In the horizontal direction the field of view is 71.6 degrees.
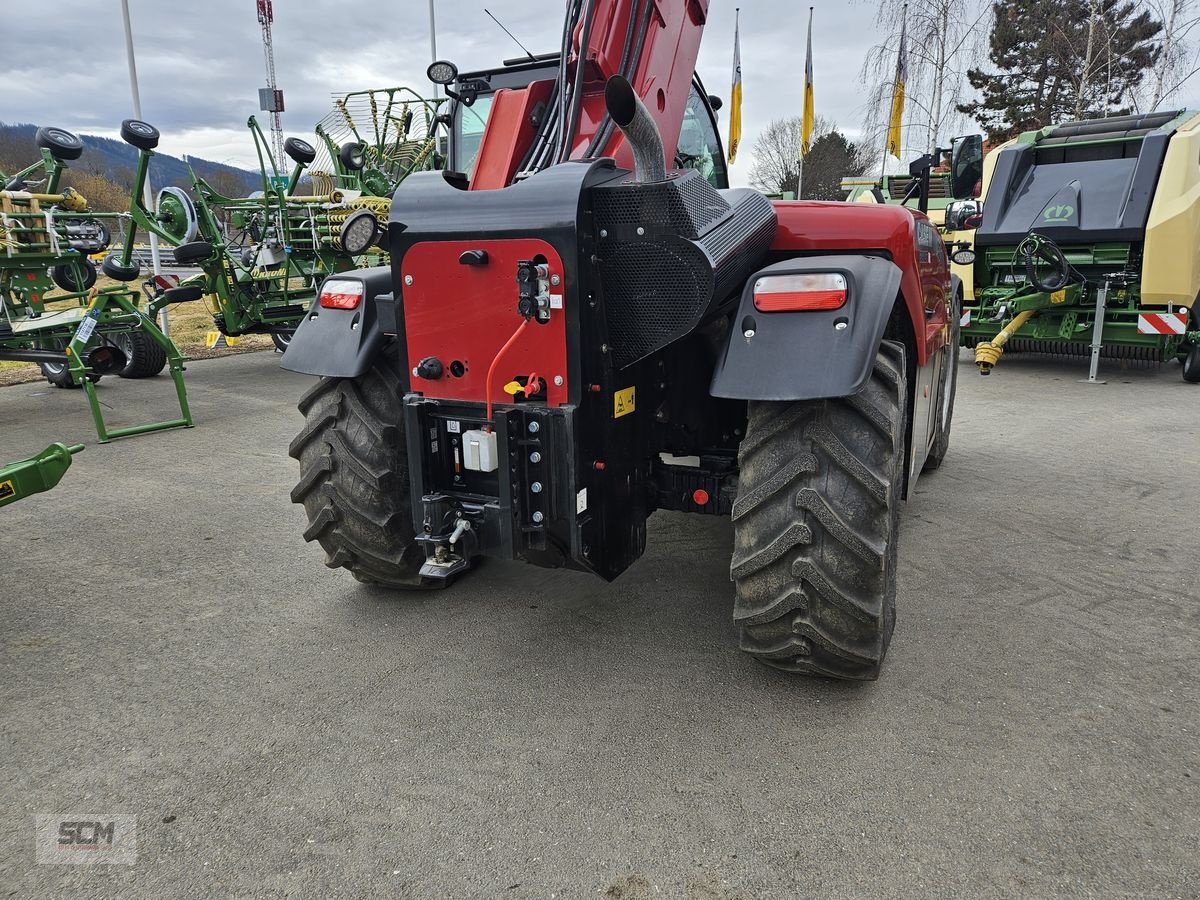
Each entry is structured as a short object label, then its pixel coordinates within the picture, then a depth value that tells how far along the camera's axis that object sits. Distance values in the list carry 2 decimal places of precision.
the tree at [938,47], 20.86
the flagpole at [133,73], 10.33
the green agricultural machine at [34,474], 3.22
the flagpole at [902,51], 18.88
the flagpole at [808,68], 18.59
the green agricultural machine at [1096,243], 7.96
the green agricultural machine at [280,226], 8.70
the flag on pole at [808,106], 17.41
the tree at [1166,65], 19.98
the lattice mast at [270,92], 23.00
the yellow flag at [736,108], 16.62
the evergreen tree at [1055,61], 23.20
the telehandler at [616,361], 2.40
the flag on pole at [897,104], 18.36
